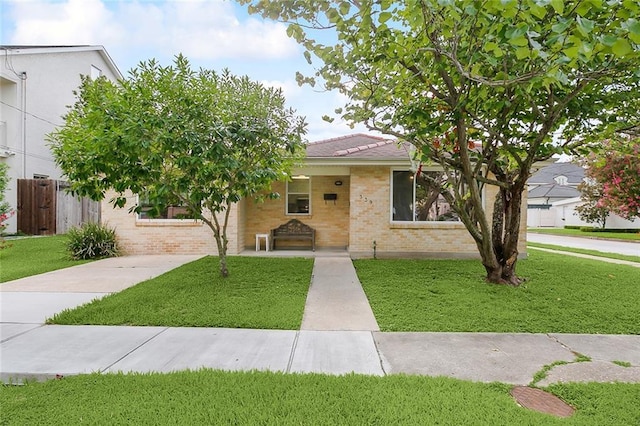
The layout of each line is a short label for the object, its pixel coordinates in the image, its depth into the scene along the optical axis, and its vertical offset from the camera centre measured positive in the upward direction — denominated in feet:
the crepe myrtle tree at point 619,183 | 61.11 +5.35
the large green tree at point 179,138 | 17.98 +4.08
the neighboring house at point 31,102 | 45.60 +15.62
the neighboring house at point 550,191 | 109.40 +7.23
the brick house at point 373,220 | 32.89 -0.85
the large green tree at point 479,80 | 9.82 +5.84
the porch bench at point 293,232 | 37.55 -2.33
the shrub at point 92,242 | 30.86 -2.91
